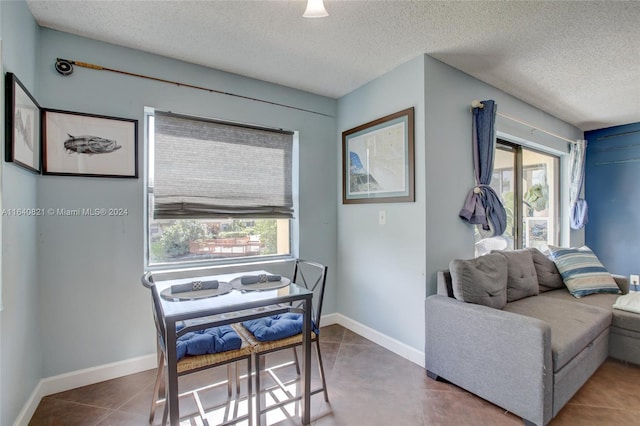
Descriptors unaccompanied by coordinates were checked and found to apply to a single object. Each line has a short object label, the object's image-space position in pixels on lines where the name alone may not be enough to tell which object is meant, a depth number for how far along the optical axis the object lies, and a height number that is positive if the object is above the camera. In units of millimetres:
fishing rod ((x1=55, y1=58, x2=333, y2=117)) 2021 +1054
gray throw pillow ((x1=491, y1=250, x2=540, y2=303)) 2541 -554
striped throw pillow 2746 -570
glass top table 1321 -467
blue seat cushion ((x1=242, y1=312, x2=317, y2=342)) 1669 -661
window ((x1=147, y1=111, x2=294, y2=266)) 2398 +207
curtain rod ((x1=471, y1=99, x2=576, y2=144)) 2600 +998
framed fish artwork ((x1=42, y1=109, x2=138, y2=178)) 1990 +493
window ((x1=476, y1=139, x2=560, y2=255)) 3584 +267
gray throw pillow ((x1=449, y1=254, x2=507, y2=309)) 2072 -493
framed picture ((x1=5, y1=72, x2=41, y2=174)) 1479 +489
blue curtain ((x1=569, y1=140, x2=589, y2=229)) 4121 +415
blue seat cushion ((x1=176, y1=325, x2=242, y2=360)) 1454 -655
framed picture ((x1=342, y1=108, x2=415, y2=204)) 2480 +489
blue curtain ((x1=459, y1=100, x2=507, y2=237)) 2590 +347
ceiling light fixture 1416 +985
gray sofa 1634 -834
